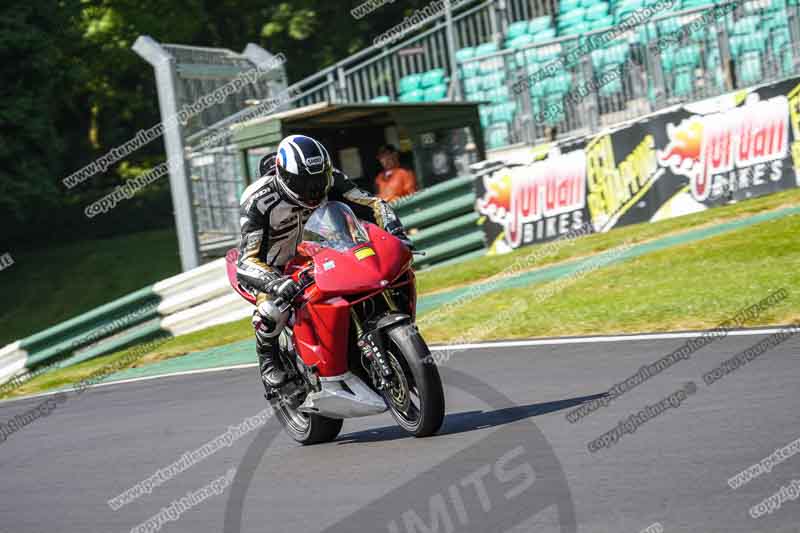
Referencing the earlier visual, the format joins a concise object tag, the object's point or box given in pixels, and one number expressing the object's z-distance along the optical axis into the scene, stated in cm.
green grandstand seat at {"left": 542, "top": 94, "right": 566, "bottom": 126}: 1759
